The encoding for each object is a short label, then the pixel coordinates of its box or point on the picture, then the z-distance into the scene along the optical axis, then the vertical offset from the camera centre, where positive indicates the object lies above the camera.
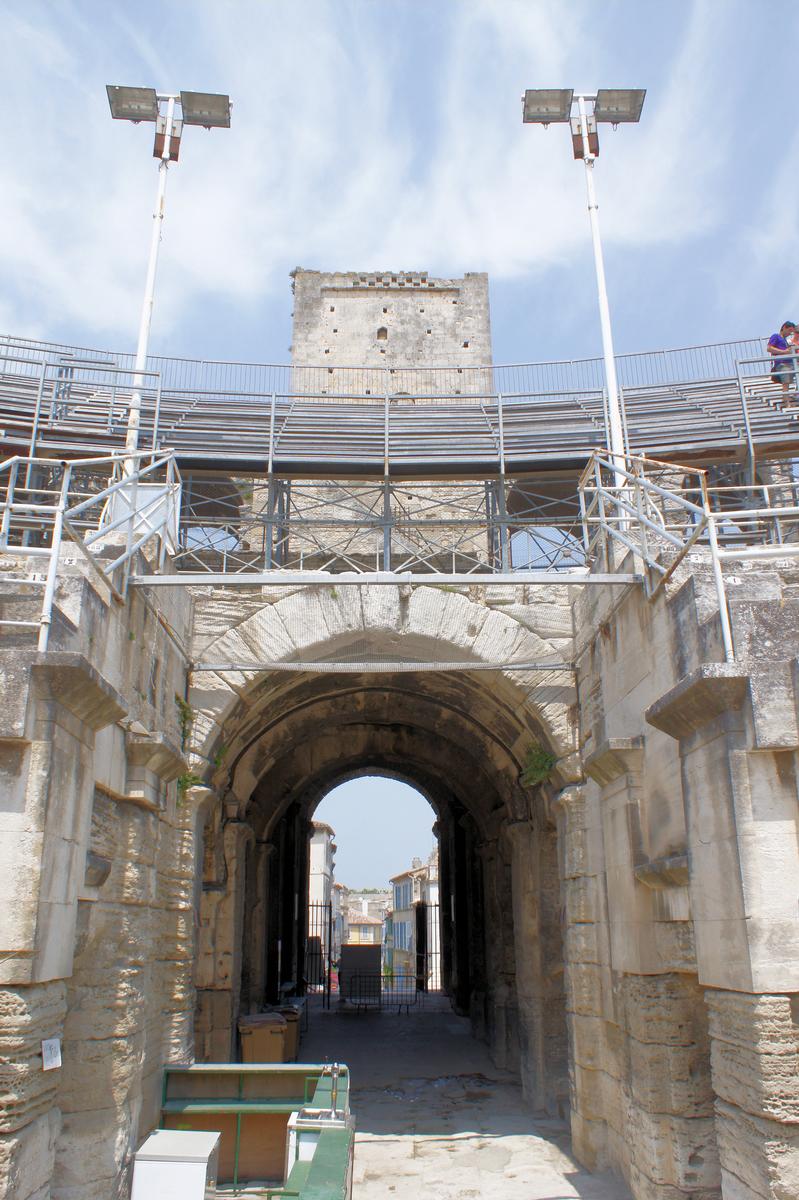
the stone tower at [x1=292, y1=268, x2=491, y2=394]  22.98 +14.54
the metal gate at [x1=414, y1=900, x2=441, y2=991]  20.92 -0.54
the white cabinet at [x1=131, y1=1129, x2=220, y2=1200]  5.50 -1.35
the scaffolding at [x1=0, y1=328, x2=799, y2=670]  9.46 +5.33
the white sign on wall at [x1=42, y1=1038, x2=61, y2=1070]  4.45 -0.55
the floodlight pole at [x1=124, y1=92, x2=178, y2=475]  9.31 +6.54
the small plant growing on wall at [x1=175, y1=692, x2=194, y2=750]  7.71 +1.72
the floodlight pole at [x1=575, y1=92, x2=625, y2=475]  9.08 +6.34
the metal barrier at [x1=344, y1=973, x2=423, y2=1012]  18.08 -1.25
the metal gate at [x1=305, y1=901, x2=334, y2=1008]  20.58 -0.74
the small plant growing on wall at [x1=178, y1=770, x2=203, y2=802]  7.70 +1.20
